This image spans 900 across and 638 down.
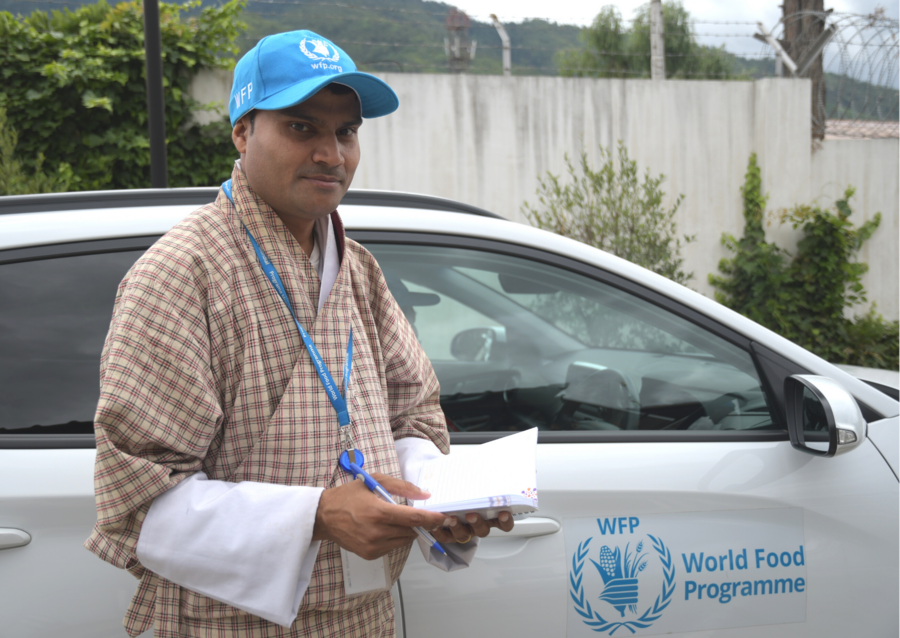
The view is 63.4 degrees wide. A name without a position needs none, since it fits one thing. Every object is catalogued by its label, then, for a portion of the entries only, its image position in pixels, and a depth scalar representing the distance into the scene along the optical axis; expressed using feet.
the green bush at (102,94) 18.20
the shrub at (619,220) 18.66
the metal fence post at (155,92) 12.23
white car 4.87
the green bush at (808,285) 23.73
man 3.39
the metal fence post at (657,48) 23.84
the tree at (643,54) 26.86
